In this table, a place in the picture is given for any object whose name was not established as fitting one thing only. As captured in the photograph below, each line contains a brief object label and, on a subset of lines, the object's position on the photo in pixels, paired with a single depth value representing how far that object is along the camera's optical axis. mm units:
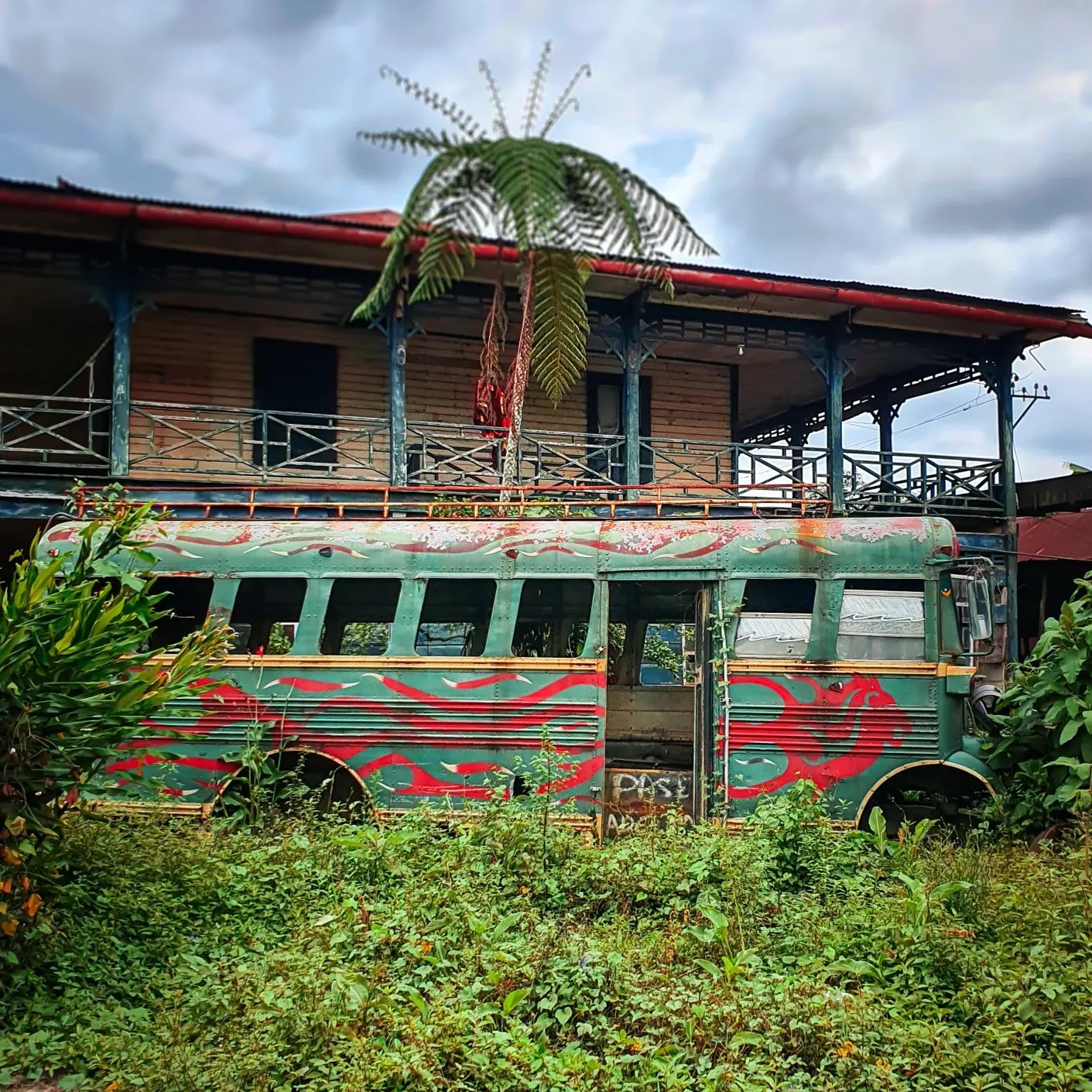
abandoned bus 8797
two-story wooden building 14211
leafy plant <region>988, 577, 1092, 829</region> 7840
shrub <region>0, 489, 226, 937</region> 5746
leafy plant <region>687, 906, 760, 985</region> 5375
